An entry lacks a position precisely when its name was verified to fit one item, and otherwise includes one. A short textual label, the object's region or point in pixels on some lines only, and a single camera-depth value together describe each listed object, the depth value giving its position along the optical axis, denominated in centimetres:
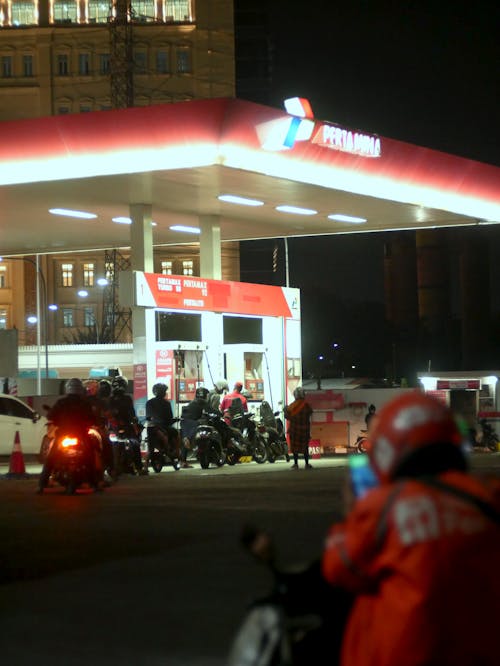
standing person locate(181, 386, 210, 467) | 2544
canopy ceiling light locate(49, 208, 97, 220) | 2833
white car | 2866
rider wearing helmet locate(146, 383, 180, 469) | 2358
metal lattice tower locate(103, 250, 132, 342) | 8542
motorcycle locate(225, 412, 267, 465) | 2630
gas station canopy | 2331
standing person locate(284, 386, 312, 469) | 2511
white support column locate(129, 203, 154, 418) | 2623
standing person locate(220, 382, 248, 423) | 2711
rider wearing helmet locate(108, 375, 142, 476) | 2181
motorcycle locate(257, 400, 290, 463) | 2808
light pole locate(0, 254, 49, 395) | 4879
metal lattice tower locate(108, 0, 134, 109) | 8625
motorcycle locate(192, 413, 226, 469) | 2492
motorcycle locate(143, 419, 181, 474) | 2370
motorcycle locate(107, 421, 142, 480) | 2198
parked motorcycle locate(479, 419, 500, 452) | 3459
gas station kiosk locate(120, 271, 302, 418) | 2603
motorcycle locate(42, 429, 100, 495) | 1786
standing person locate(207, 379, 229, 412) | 2678
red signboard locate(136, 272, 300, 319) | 2570
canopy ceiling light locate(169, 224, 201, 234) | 3212
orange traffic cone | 2295
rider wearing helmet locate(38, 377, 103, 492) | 1798
